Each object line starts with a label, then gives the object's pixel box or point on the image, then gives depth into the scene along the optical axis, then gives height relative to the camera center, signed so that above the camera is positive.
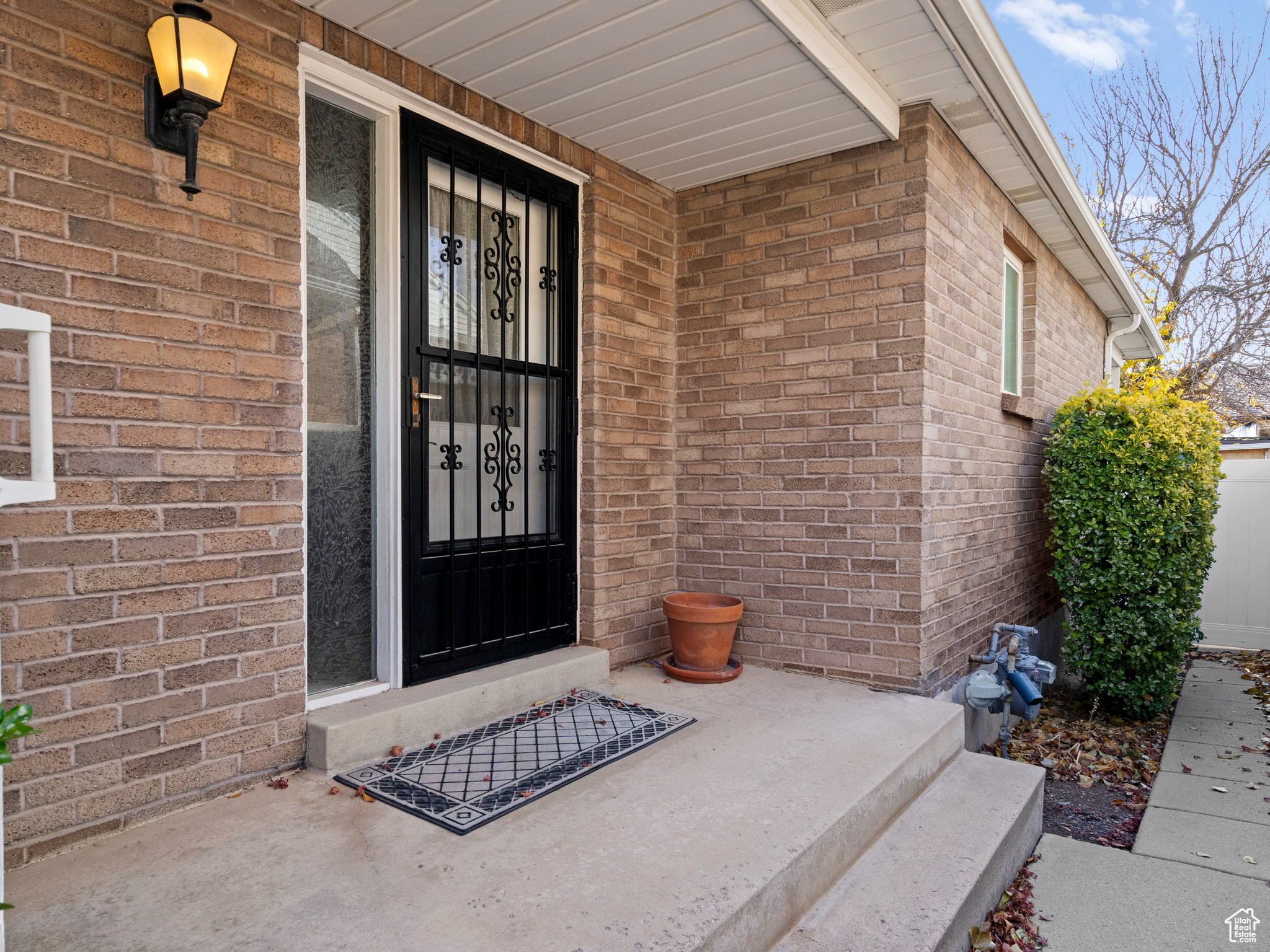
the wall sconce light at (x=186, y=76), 1.97 +1.02
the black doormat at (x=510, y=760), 2.18 -0.95
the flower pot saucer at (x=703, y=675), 3.45 -0.94
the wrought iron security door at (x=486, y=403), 2.88 +0.26
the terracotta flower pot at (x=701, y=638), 3.45 -0.78
